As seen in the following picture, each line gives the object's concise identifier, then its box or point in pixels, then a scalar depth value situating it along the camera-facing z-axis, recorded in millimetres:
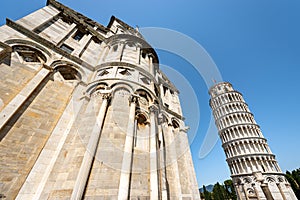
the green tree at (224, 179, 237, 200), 46769
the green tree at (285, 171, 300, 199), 34488
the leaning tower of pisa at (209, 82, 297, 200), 30516
